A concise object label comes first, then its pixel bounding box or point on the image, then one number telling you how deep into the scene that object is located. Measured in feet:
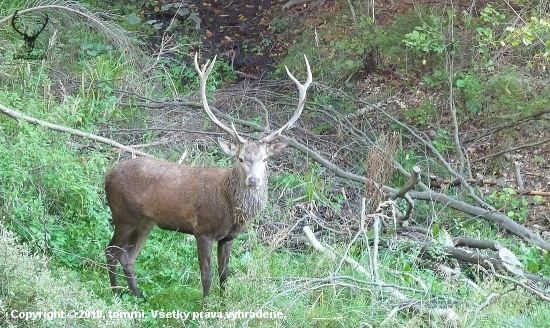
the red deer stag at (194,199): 48.88
